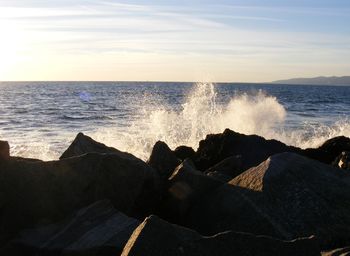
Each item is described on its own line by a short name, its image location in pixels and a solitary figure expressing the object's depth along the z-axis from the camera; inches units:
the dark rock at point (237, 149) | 336.5
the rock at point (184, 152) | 394.7
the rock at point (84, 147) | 272.7
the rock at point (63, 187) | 207.2
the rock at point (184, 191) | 223.1
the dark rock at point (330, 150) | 382.3
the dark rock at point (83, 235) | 169.6
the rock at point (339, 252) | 149.9
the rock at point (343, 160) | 298.0
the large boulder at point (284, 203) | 190.2
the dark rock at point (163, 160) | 285.4
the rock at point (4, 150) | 214.1
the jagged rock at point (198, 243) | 138.5
